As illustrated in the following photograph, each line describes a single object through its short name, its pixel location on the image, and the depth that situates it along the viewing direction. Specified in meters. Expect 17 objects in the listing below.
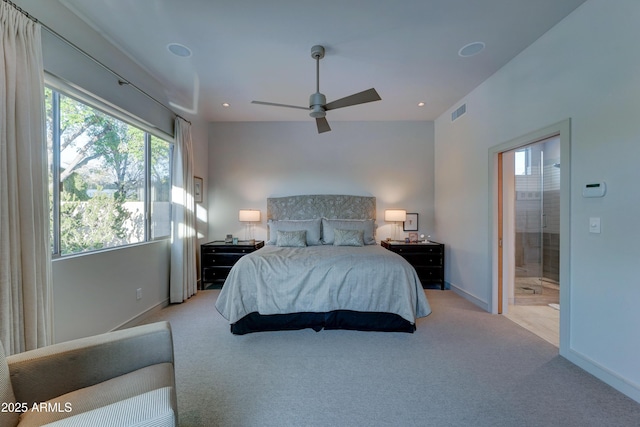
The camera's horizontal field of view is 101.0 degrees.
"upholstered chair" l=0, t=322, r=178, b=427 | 0.98
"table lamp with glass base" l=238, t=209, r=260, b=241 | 4.77
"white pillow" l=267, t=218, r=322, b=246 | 4.50
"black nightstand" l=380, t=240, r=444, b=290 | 4.56
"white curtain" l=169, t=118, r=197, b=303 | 3.87
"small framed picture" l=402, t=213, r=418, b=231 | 5.07
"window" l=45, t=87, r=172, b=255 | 2.28
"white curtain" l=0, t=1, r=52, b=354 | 1.65
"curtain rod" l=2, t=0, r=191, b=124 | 1.81
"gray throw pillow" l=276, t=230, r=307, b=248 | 4.18
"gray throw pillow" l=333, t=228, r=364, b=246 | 4.22
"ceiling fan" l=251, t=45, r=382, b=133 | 2.61
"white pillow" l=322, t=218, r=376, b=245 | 4.56
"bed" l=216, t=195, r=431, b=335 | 2.91
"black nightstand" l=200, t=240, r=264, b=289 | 4.46
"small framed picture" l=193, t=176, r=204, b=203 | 4.55
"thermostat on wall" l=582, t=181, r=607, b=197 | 2.09
